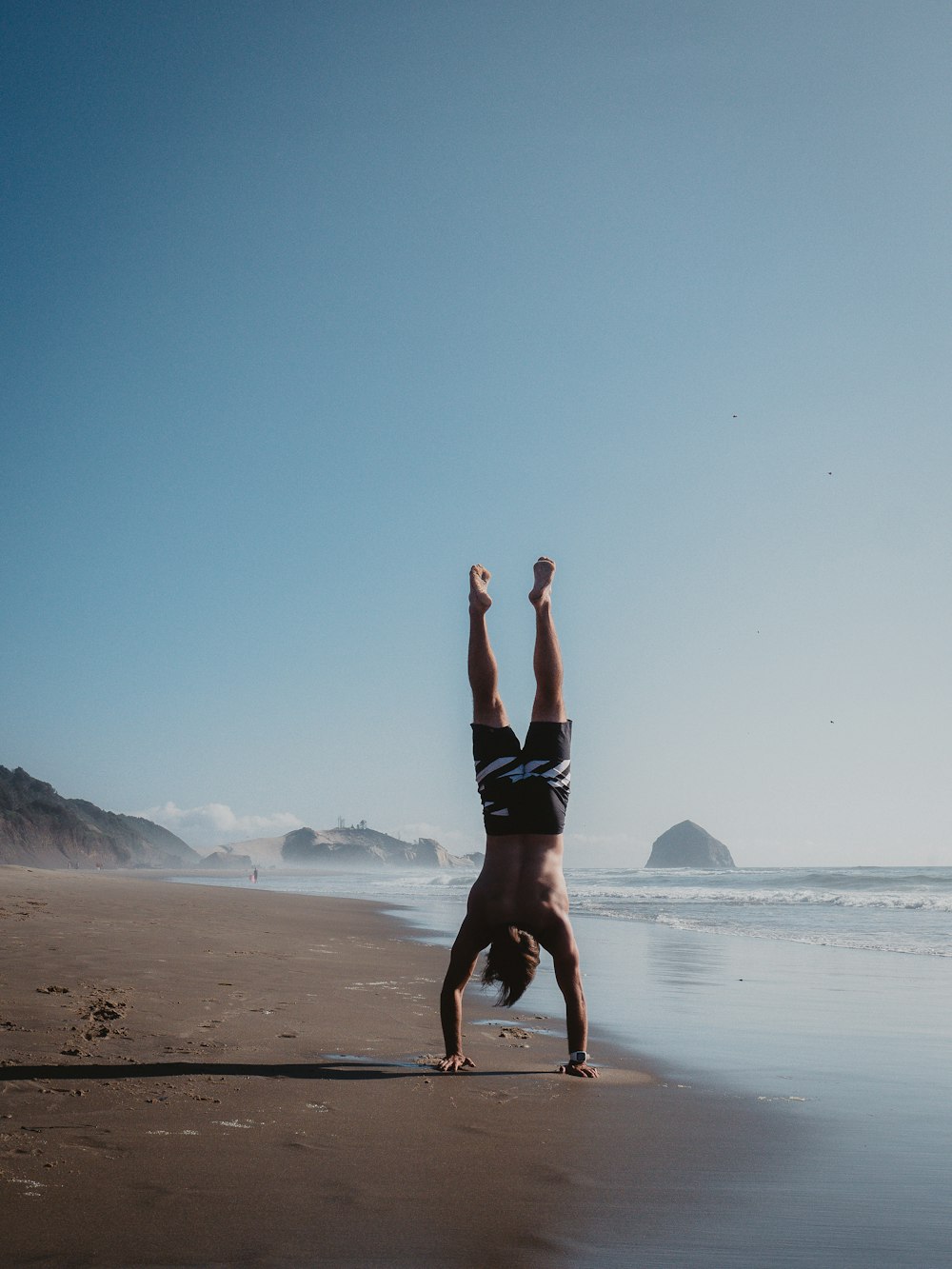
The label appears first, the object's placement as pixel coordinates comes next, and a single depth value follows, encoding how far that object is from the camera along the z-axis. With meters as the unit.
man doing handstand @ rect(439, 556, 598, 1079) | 5.02
